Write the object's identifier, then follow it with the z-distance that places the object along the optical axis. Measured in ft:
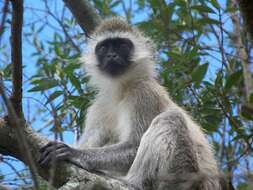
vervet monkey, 38.34
